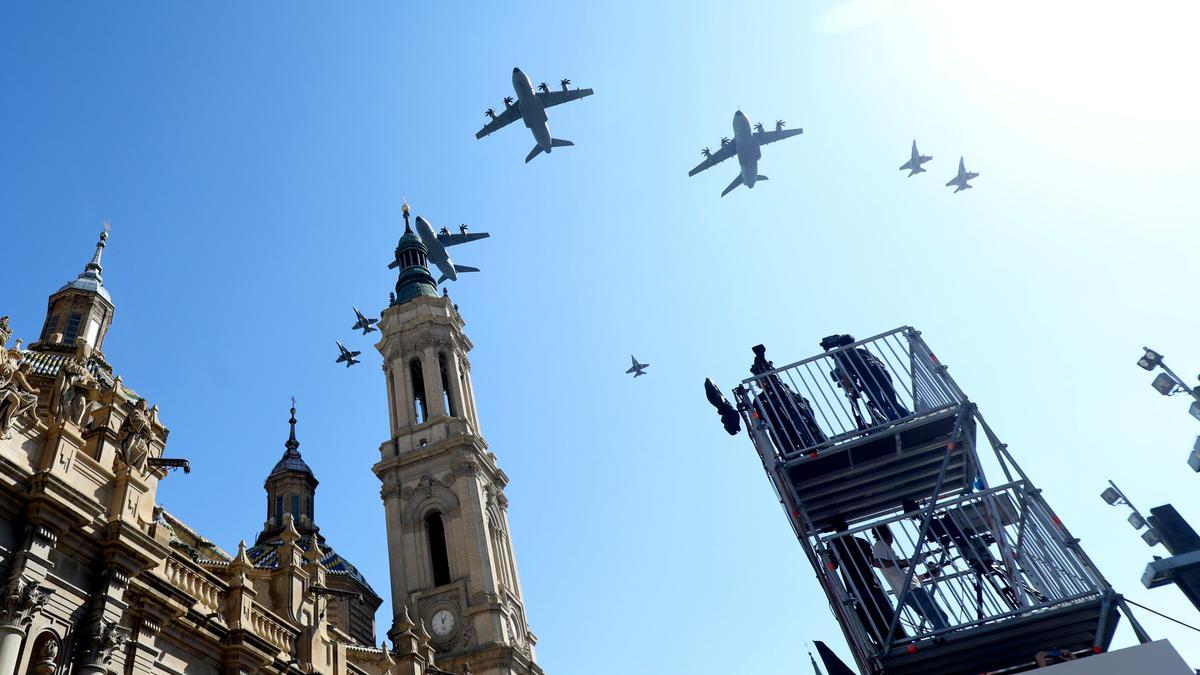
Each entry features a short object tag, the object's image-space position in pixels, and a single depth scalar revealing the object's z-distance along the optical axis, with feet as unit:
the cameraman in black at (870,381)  46.83
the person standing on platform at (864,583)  41.91
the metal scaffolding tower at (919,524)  38.34
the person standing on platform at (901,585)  40.16
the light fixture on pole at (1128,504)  55.77
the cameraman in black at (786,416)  47.75
